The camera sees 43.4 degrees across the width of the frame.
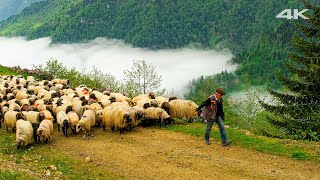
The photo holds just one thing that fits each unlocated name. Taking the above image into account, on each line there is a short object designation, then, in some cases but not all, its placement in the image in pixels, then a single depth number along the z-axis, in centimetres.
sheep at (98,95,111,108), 2555
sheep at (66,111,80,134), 2228
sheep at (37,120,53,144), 2077
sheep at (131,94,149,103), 2773
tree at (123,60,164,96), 5785
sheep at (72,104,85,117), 2389
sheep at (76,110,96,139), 2195
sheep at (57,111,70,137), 2214
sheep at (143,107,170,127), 2369
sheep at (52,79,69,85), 3807
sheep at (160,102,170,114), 2488
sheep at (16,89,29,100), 3020
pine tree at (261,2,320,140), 2928
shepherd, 1908
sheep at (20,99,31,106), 2712
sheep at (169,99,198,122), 2506
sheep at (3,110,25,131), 2326
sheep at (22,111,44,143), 2289
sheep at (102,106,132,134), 2234
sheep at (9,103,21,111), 2449
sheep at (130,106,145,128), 2282
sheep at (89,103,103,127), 2336
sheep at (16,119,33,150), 2017
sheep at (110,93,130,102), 2772
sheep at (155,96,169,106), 2617
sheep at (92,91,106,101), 2799
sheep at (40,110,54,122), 2319
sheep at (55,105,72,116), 2433
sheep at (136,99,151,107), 2551
